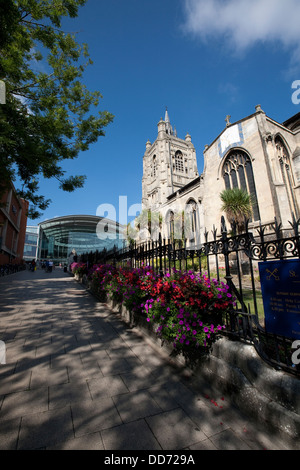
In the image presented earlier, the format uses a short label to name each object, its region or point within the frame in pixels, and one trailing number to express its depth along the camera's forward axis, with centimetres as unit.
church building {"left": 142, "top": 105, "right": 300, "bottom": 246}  1638
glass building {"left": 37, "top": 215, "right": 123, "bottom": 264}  5538
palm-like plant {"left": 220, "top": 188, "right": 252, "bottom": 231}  1550
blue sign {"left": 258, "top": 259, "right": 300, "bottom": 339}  199
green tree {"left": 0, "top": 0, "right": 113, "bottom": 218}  577
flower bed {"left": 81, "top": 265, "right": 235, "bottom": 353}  263
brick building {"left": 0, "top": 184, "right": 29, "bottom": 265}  2265
